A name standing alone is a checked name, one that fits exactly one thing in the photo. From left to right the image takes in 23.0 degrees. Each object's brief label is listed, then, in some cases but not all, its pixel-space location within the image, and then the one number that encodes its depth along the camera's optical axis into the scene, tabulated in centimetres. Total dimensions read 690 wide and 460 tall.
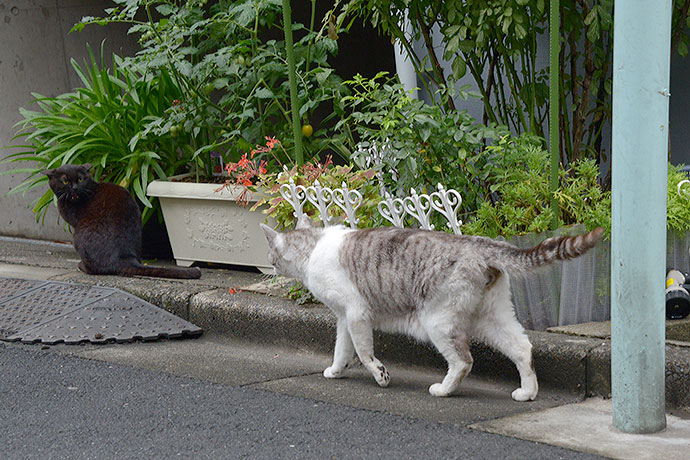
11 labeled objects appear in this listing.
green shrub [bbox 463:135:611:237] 727
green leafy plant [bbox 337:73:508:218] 783
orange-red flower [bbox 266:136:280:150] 948
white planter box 1028
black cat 1053
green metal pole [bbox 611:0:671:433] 526
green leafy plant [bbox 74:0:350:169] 1013
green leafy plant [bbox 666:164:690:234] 708
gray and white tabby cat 637
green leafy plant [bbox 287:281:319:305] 845
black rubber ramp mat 871
